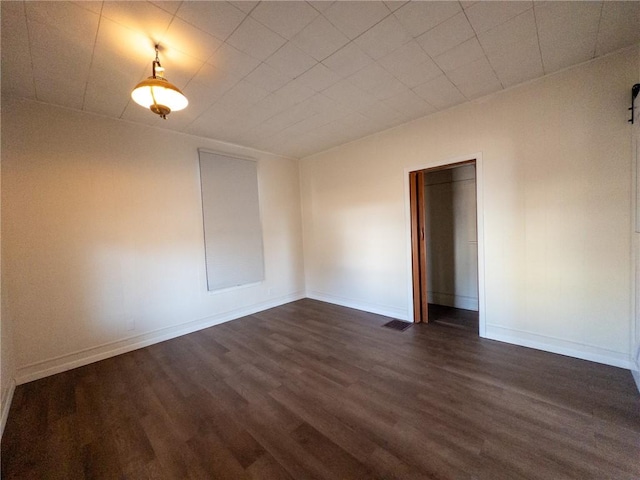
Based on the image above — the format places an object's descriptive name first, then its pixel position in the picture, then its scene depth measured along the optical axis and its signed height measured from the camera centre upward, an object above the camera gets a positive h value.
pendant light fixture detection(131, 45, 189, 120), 1.85 +1.11
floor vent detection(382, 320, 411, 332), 3.50 -1.41
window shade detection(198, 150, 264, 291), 3.92 +0.25
